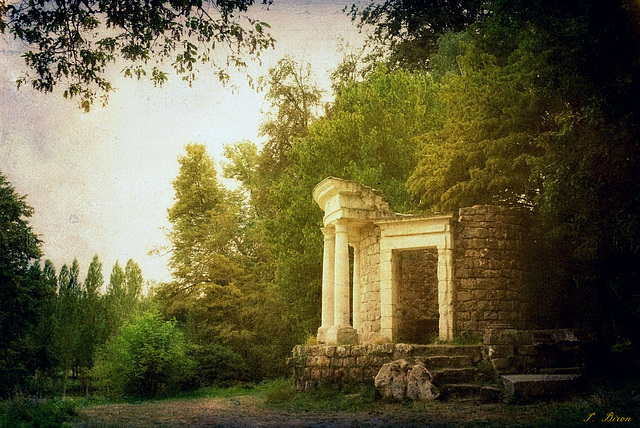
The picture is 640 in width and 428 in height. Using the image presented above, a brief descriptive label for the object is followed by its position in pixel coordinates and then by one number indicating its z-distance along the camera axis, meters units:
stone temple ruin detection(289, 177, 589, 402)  11.47
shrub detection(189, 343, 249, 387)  23.47
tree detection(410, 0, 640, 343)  9.10
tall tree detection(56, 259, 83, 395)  31.02
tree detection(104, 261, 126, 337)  33.66
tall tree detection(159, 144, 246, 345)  27.02
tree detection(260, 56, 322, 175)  27.34
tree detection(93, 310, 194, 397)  18.56
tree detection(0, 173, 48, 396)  21.56
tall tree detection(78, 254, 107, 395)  32.22
